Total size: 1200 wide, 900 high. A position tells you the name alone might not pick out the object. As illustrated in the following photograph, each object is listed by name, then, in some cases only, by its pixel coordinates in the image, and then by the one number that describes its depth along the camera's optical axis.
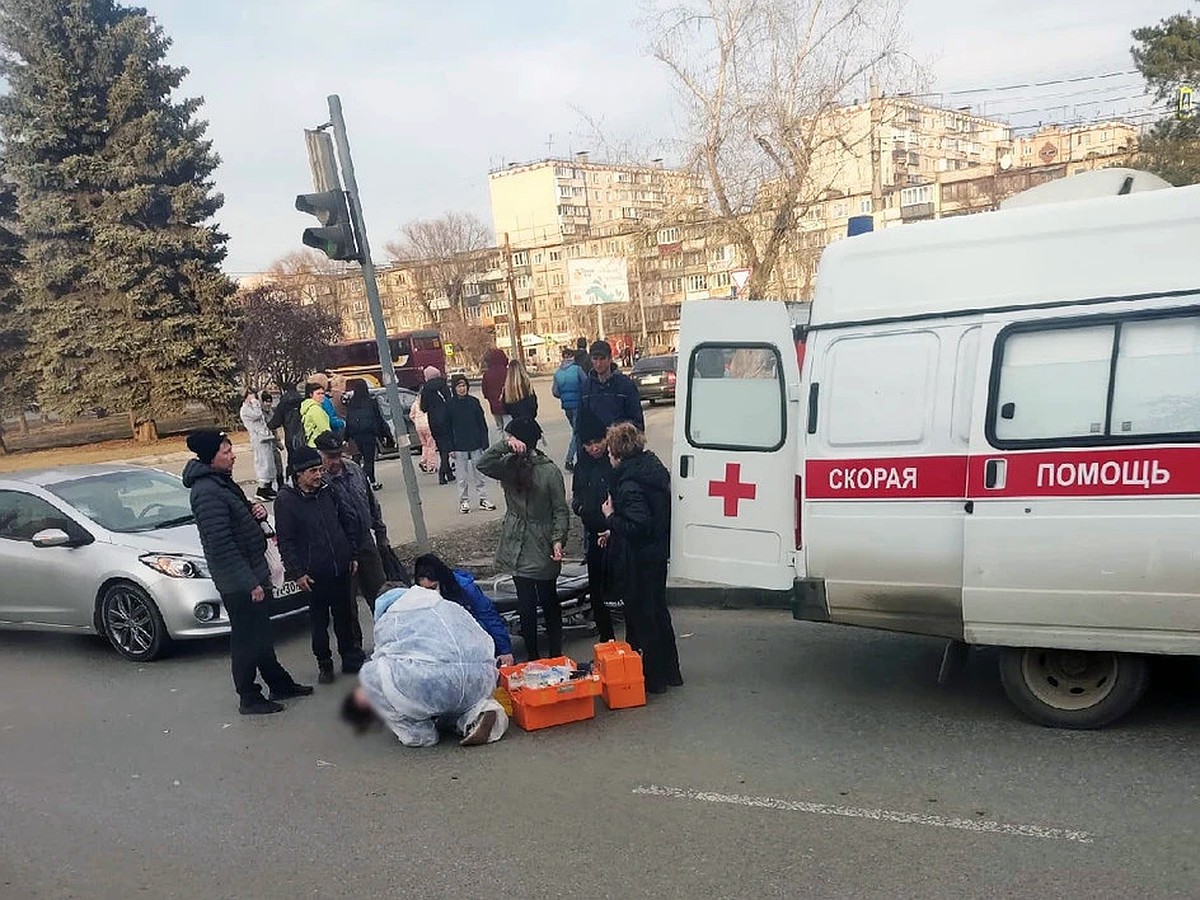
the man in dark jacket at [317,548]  6.51
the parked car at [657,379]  28.00
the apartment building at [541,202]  96.00
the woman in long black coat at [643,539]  5.81
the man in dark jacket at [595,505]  6.64
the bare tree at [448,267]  82.88
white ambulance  4.41
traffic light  7.75
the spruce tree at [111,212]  29.20
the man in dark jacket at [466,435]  11.86
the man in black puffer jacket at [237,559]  5.90
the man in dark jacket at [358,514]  6.80
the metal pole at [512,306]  46.31
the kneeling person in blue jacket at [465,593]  5.75
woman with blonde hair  11.22
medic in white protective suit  5.30
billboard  52.50
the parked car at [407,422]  20.52
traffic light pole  7.69
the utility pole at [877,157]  18.42
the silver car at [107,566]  7.34
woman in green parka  6.32
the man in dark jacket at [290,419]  12.00
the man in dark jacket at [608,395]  9.91
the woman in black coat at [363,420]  13.55
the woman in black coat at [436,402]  13.08
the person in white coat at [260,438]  13.30
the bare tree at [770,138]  17.78
